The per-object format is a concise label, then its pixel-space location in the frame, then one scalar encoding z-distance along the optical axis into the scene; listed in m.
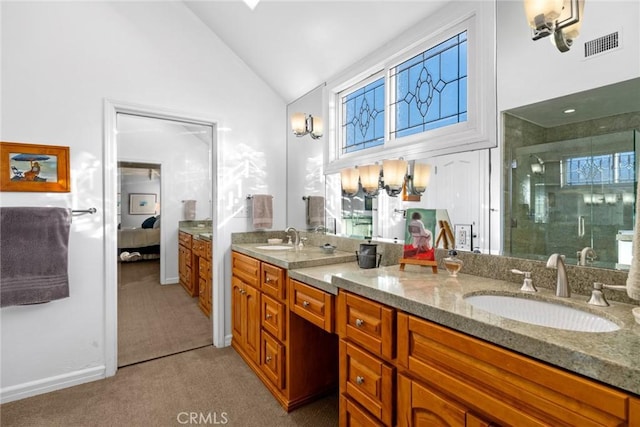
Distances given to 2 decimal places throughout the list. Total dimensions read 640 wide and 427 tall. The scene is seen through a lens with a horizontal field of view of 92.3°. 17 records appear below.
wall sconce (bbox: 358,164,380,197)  2.11
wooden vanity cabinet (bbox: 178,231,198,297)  2.88
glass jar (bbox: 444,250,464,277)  1.47
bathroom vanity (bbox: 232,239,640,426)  0.70
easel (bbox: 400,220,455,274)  1.56
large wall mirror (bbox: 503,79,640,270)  1.13
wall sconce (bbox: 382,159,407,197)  1.95
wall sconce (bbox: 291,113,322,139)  2.75
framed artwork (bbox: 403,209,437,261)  1.62
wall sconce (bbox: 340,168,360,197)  2.32
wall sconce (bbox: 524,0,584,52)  1.09
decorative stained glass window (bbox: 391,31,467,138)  1.73
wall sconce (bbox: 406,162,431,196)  1.86
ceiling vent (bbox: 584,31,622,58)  1.14
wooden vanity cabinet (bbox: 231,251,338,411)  1.92
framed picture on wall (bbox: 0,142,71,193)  2.02
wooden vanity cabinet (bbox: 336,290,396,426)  1.19
